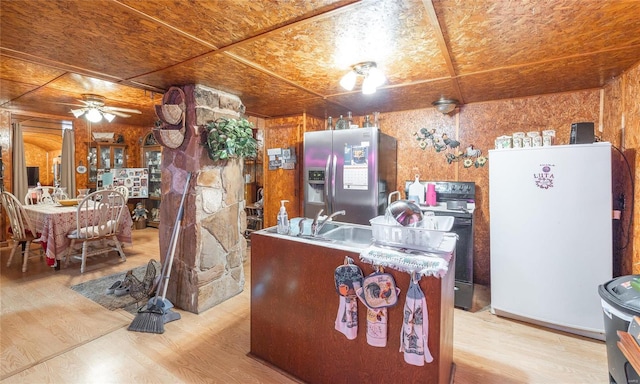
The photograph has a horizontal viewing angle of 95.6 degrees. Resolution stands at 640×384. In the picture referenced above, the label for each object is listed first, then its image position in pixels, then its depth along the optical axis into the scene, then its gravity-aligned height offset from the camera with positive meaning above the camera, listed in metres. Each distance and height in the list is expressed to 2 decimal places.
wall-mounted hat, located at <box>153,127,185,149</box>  2.45 +0.42
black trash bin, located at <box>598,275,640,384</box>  1.38 -0.64
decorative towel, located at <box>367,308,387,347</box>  1.43 -0.70
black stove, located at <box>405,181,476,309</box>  2.65 -0.64
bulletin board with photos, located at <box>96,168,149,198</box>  5.64 +0.12
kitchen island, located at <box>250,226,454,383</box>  1.38 -0.76
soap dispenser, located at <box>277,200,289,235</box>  1.90 -0.25
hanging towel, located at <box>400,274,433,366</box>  1.31 -0.63
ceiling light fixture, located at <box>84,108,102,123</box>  3.34 +0.83
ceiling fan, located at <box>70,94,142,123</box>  3.23 +0.91
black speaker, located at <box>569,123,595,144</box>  2.25 +0.41
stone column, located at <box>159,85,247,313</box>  2.53 -0.23
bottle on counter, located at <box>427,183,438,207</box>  3.15 -0.11
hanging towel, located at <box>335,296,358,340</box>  1.50 -0.68
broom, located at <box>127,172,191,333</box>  2.26 -1.02
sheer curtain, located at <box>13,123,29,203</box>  4.62 +0.33
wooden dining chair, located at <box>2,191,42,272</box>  3.50 -0.48
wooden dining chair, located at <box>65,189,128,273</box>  3.50 -0.44
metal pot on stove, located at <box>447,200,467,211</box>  3.00 -0.19
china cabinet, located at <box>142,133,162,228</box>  6.01 +0.35
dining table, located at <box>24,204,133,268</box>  3.38 -0.48
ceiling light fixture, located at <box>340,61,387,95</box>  2.00 +0.76
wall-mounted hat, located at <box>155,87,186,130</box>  2.40 +0.64
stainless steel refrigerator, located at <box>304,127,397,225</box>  3.00 +0.15
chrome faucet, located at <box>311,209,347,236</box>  1.81 -0.26
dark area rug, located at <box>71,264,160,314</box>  2.66 -1.08
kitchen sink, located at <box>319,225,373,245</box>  2.04 -0.35
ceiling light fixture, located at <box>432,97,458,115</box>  3.04 +0.87
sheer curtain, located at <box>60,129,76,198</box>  5.30 +0.42
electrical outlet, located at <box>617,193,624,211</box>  2.41 -0.13
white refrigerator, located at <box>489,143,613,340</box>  2.14 -0.38
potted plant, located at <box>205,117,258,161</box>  2.51 +0.42
